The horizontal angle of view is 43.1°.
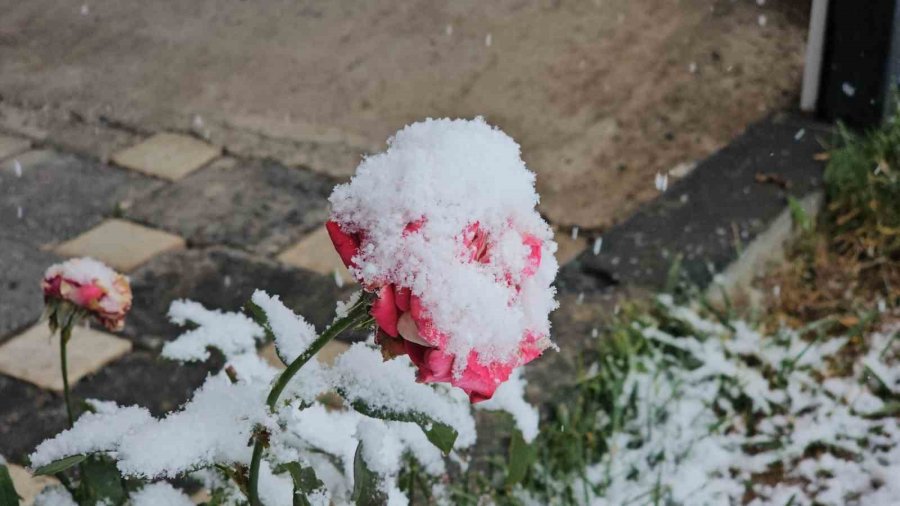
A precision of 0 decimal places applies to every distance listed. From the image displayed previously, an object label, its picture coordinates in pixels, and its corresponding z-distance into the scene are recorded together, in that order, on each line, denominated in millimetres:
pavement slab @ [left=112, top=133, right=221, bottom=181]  2809
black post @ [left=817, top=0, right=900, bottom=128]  2557
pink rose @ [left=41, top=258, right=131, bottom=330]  1261
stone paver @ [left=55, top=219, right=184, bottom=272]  2418
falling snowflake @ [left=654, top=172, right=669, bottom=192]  2738
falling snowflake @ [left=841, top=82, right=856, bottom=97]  2658
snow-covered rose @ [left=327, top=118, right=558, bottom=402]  818
